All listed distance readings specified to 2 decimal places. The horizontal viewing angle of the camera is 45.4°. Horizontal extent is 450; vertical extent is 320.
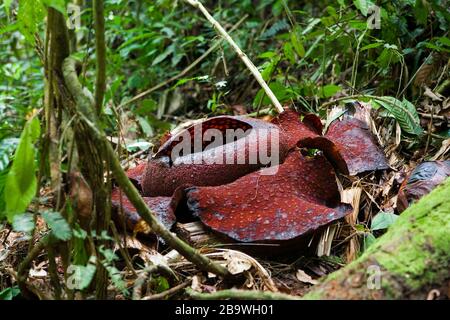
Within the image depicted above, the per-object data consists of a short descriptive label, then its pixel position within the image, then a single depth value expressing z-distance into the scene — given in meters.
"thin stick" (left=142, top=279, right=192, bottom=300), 1.90
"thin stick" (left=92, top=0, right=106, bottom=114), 1.80
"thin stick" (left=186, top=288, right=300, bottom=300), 1.72
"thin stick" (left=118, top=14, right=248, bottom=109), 5.01
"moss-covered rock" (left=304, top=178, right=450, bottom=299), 1.62
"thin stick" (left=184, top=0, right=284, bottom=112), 3.25
